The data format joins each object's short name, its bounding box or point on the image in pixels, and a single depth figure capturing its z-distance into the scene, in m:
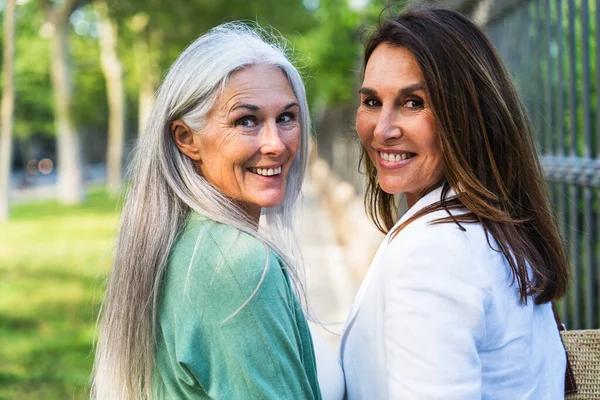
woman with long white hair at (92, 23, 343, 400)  2.01
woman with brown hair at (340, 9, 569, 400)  1.98
